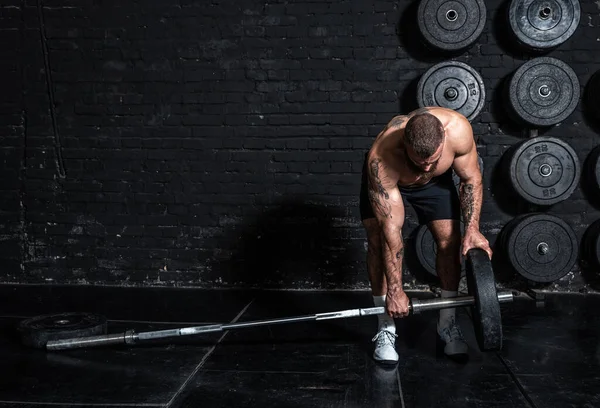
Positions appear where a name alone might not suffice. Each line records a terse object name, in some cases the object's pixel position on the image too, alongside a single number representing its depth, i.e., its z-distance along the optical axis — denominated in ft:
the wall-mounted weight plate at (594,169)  11.35
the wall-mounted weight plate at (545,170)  11.23
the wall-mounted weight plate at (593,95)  11.47
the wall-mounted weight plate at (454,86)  11.39
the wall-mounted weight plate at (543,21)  11.10
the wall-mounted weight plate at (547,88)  11.18
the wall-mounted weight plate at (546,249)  11.26
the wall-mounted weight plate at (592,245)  11.37
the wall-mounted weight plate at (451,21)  11.28
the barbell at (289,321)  6.79
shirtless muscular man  7.23
